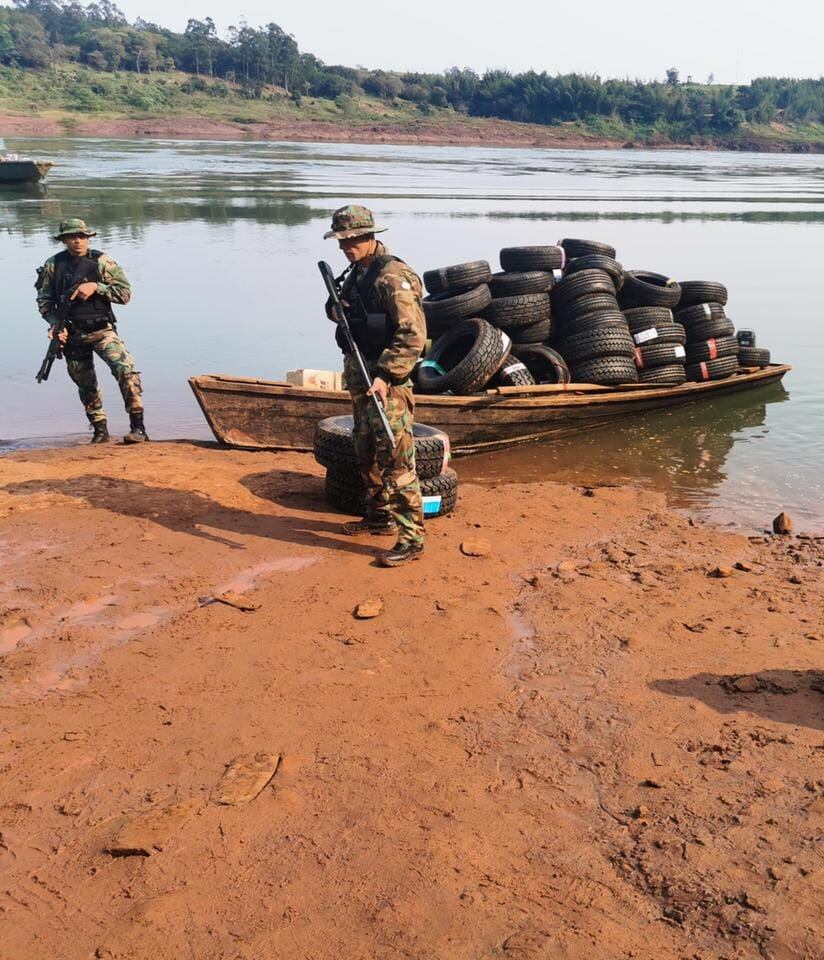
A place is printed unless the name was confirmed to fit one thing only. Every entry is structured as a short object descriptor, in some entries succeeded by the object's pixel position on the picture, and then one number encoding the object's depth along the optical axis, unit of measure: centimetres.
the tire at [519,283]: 1088
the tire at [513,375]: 1046
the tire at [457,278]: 1059
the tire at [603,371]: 1091
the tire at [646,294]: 1176
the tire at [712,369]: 1202
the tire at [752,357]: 1253
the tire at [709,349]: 1203
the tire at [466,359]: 995
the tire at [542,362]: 1085
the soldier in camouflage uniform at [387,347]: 638
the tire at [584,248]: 1170
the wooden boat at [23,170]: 3384
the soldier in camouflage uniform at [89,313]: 914
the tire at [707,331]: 1199
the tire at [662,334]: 1144
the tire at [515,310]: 1079
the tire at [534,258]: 1115
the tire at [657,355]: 1145
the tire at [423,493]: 744
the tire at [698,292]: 1216
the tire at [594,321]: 1098
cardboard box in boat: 957
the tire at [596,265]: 1139
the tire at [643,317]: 1152
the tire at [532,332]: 1104
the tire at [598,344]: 1090
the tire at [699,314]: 1195
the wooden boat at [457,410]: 920
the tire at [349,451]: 741
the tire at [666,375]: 1148
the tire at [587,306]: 1104
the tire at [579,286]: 1108
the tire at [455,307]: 1052
